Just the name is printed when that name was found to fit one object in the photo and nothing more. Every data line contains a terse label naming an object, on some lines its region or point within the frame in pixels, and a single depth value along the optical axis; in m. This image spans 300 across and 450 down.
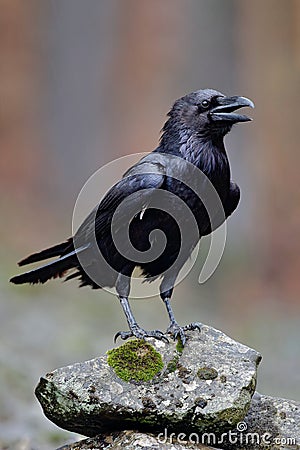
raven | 9.81
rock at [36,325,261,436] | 8.52
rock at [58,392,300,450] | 8.56
